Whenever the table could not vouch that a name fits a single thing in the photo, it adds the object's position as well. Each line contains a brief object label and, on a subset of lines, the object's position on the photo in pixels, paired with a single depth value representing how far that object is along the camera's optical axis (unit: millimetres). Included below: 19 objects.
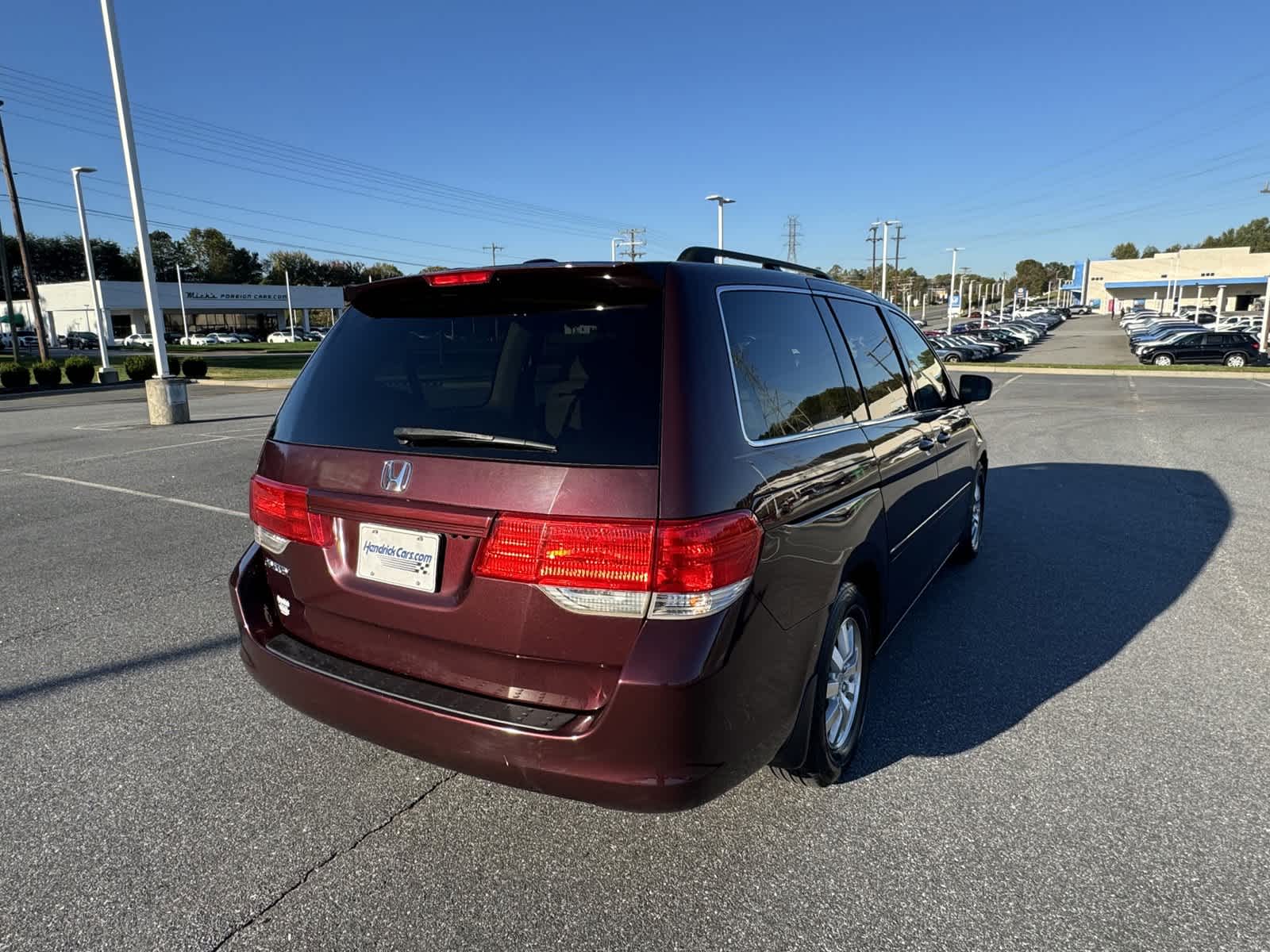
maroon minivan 2002
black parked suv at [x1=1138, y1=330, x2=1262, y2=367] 32125
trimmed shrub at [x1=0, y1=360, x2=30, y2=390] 25875
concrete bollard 14078
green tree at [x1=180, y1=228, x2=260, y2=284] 116938
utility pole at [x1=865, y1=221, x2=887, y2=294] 75425
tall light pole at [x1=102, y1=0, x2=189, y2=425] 12539
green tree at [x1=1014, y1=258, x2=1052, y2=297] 182250
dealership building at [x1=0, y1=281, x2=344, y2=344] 75938
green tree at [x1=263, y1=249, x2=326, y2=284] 129625
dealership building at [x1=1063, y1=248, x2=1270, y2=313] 96500
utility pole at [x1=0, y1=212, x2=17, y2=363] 34569
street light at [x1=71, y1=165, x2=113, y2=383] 29094
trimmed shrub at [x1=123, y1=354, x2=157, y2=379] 29984
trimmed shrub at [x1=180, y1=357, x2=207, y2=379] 31672
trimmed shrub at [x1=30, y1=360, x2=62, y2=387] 27312
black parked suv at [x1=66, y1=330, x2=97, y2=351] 66375
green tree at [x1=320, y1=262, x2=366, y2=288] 135125
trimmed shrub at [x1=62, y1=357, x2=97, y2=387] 28744
